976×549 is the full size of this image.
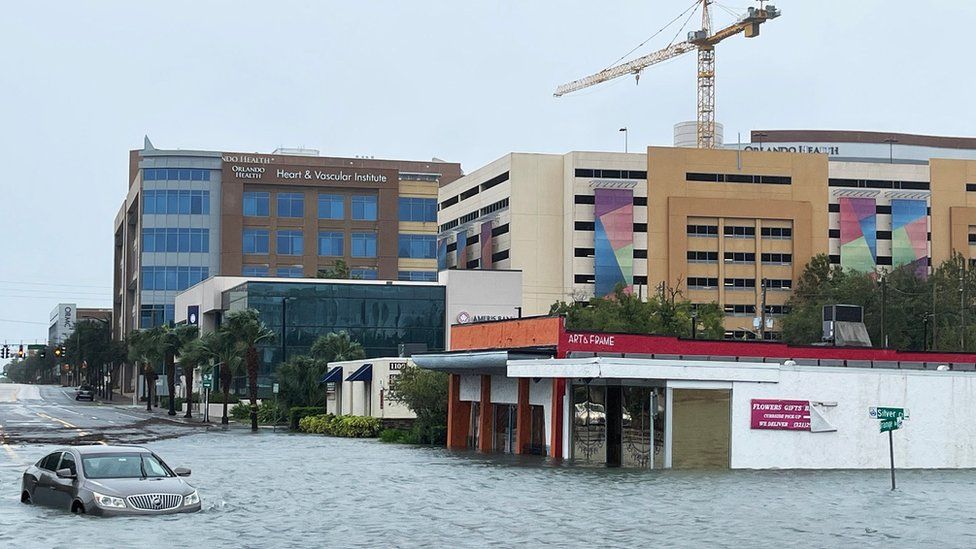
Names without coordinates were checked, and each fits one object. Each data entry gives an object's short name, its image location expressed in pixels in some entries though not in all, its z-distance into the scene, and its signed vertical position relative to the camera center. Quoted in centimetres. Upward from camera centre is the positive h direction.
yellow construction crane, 17538 +4565
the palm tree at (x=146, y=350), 11869 +53
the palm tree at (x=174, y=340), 11131 +137
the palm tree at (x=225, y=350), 8912 +45
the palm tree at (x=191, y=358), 9296 -11
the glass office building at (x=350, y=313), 10944 +383
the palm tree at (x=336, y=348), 9419 +72
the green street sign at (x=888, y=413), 3762 -138
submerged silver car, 2770 -278
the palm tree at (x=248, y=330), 8794 +182
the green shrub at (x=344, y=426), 7575 -402
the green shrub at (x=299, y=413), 8781 -372
